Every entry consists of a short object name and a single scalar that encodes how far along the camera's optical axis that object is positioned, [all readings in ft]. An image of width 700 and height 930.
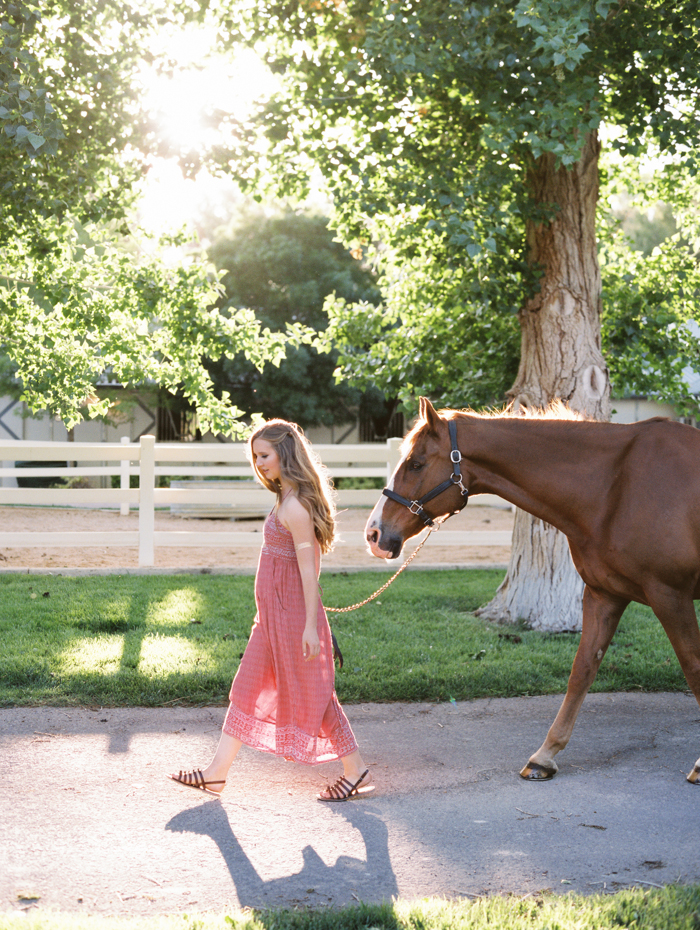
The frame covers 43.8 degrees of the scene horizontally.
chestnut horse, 13.34
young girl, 12.92
